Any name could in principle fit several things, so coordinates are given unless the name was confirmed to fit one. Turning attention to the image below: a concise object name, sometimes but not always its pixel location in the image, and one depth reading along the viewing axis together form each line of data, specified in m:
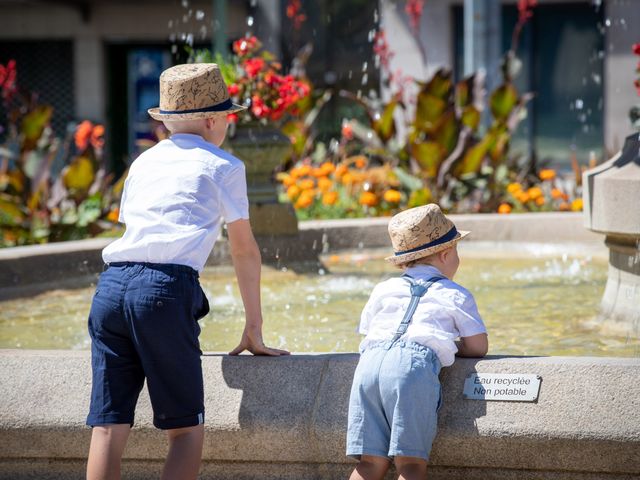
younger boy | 5.48
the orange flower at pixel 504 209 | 16.09
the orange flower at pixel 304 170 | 16.17
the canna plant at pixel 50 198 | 13.95
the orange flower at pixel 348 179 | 16.37
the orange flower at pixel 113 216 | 15.03
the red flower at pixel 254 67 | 13.44
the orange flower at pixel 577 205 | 15.94
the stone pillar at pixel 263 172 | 13.13
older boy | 5.43
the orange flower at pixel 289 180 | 16.09
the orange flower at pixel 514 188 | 16.31
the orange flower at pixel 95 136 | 18.00
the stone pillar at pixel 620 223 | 8.39
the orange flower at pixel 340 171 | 16.75
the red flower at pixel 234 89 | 13.37
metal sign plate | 5.58
